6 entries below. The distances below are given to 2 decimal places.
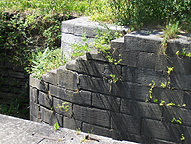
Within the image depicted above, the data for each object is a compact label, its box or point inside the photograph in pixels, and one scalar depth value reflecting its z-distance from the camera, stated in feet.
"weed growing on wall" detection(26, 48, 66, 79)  16.76
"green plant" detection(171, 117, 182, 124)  12.37
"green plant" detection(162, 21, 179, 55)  11.84
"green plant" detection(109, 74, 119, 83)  13.23
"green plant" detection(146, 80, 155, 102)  12.53
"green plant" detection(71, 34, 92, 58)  14.49
